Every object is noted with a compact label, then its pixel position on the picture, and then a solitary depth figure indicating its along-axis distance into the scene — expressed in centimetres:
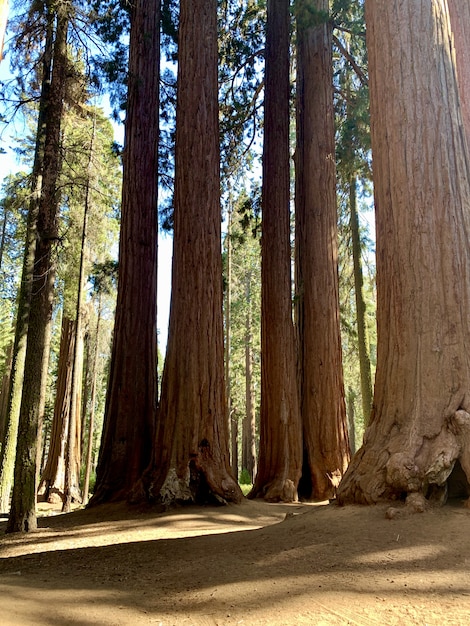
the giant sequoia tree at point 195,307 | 740
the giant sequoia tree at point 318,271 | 966
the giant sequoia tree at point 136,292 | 855
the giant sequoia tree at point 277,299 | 950
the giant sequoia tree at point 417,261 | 410
